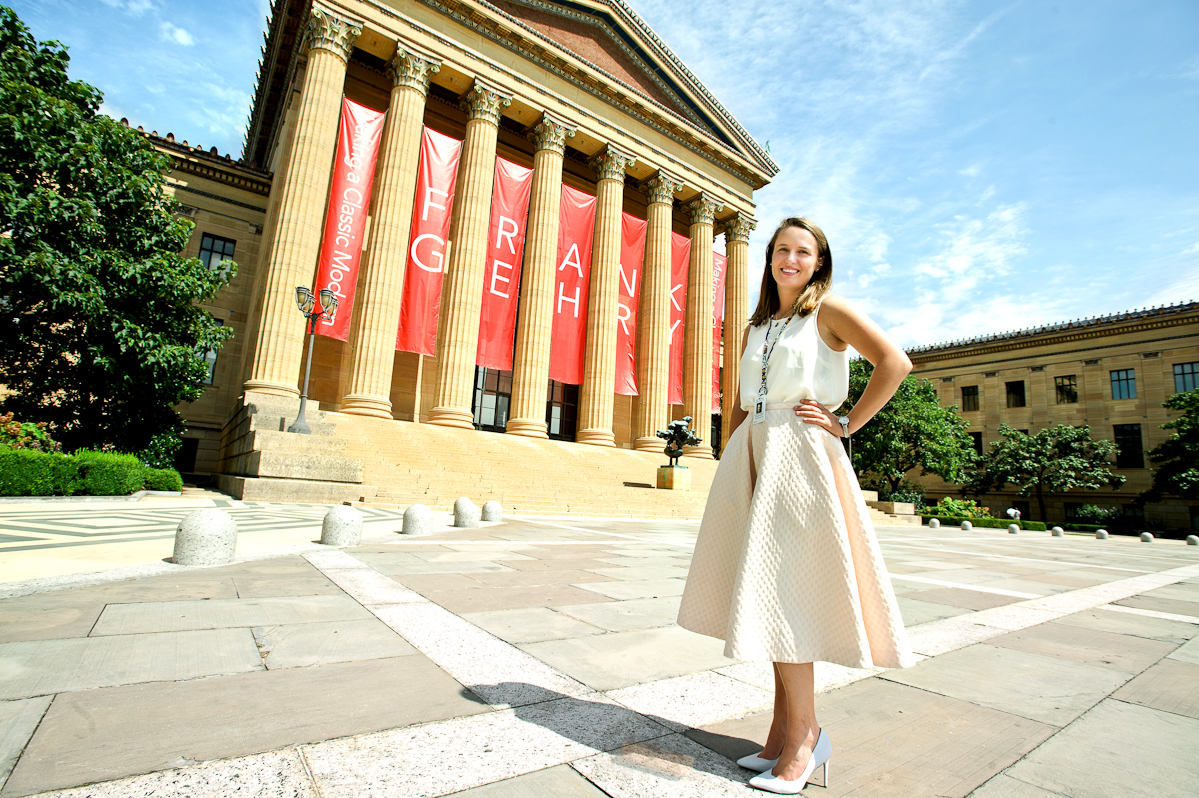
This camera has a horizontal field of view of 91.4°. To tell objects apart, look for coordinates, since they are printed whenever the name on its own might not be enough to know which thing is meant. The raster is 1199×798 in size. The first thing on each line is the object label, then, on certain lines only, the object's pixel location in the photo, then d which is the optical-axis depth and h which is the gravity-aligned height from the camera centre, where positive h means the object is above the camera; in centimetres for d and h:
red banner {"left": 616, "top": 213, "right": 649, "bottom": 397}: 2794 +842
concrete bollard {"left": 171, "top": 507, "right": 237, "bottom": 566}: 563 -92
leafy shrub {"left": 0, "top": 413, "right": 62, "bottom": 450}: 1386 -4
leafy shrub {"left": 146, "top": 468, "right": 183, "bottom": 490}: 1633 -107
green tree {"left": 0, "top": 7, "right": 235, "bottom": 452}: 1500 +462
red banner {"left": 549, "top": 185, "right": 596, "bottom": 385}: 2562 +817
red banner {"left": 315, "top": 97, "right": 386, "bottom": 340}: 2050 +849
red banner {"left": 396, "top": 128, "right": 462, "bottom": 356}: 2211 +787
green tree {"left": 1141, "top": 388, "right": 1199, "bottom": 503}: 3606 +340
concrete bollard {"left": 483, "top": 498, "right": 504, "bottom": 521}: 1206 -98
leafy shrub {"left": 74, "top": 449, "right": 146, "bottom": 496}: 1320 -81
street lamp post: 1591 +413
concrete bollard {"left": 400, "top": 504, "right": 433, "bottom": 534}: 916 -96
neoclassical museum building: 2100 +1030
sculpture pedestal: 2195 -7
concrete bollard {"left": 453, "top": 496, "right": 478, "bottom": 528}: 1097 -96
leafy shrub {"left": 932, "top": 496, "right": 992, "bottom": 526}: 3462 -80
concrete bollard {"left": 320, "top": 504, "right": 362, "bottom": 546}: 746 -94
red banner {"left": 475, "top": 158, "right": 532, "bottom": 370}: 2388 +825
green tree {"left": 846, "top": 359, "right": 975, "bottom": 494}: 4003 +352
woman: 208 -15
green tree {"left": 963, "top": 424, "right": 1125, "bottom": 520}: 4012 +276
